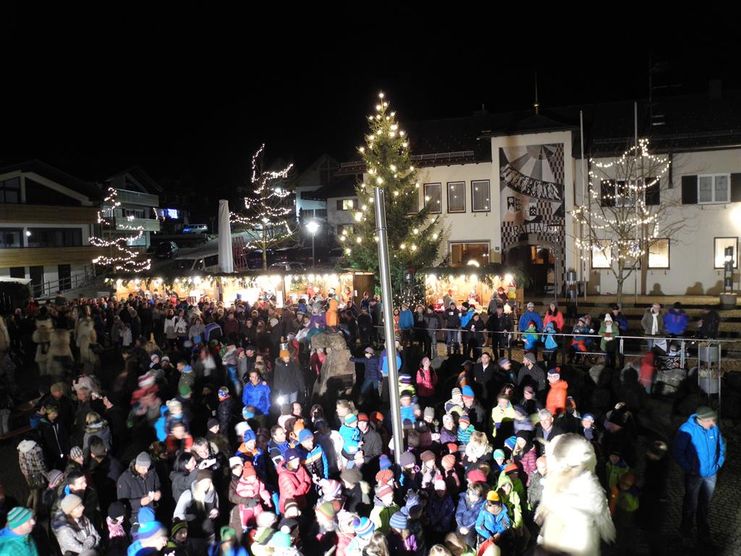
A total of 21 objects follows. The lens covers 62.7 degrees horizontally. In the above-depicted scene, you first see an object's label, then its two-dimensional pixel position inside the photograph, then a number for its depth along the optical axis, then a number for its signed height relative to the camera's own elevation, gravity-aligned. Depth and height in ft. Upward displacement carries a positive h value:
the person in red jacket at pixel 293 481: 22.54 -8.25
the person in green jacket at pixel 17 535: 17.28 -7.60
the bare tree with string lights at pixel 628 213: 76.74 +4.86
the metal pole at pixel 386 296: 20.43 -1.30
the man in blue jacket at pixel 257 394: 33.76 -7.34
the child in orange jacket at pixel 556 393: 30.71 -7.21
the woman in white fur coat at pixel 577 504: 12.55 -5.26
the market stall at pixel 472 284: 66.33 -3.29
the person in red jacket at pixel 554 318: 47.70 -5.19
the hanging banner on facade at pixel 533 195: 85.46 +8.34
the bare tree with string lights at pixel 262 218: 113.70 +8.89
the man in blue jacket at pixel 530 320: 48.11 -5.32
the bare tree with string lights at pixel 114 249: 124.67 +3.83
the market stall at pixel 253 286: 72.95 -3.01
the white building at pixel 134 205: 149.07 +16.10
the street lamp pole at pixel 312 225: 81.82 +4.75
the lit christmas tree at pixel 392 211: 78.64 +6.24
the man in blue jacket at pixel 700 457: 21.98 -7.64
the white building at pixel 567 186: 79.41 +9.29
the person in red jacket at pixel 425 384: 36.94 -7.74
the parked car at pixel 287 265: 114.25 -0.73
